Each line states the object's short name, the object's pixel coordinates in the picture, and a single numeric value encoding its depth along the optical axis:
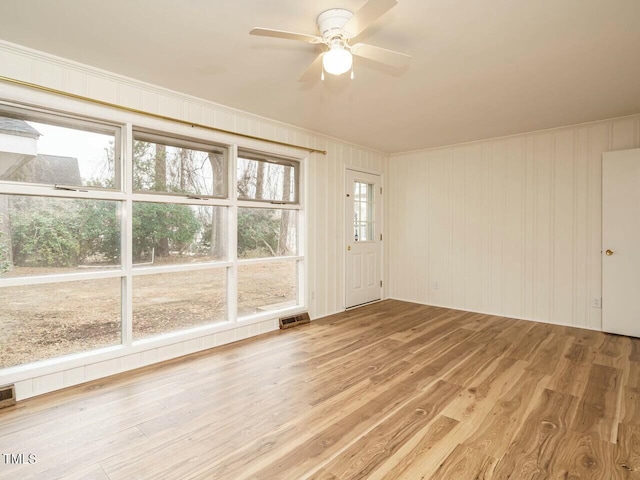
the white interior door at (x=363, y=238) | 5.09
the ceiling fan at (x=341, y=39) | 1.73
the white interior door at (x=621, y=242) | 3.72
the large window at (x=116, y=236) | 2.46
